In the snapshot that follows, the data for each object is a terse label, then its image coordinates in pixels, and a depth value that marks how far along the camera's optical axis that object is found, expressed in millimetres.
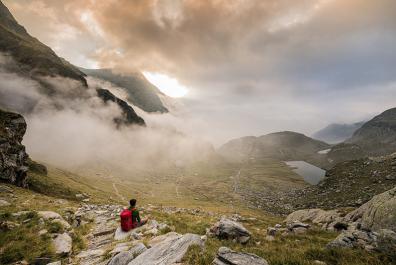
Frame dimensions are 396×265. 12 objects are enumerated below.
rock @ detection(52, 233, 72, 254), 14169
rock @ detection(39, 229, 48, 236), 15783
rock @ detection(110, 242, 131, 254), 13156
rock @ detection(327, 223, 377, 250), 12141
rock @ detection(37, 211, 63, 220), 18641
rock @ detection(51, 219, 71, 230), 17916
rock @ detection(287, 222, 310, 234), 22078
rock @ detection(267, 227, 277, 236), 20028
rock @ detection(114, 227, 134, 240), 17031
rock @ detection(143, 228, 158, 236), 16502
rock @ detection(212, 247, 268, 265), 8609
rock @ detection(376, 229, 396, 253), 10941
